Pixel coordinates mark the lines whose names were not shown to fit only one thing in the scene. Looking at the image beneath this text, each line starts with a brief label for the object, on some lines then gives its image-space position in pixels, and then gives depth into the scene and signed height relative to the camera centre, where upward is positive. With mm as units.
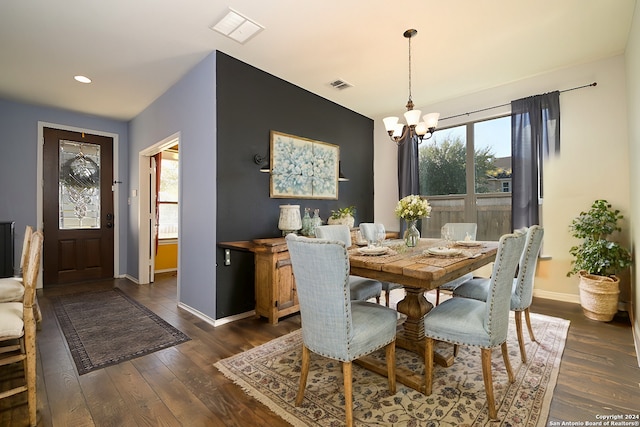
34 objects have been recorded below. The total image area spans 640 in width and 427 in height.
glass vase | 2635 -204
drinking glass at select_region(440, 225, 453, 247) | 2639 -199
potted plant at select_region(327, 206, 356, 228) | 4066 -43
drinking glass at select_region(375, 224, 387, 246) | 2777 -206
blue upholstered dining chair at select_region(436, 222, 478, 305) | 3272 -206
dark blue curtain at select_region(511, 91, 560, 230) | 3580 +823
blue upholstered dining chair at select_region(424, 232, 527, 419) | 1627 -641
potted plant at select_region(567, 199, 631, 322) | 2889 -497
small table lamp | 3402 -53
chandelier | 2648 +849
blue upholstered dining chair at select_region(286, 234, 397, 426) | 1467 -523
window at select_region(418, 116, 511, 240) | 4082 +561
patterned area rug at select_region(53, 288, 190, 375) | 2324 -1101
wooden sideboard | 2945 -657
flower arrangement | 2430 +38
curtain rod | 3342 +1458
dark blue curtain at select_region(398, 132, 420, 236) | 4672 +742
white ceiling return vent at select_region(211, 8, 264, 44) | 2488 +1682
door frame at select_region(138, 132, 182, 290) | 4699 -102
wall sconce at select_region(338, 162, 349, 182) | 4555 +605
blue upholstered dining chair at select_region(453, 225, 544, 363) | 2109 -517
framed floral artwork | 3584 +628
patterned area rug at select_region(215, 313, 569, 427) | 1595 -1114
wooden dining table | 1729 -352
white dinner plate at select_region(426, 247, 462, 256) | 2104 -281
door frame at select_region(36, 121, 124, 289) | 4408 +511
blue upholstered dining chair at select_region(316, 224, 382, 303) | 2547 -625
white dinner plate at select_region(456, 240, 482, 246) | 2687 -279
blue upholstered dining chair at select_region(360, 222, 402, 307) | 3305 -189
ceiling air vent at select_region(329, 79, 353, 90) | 3785 +1726
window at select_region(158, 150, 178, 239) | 5531 +358
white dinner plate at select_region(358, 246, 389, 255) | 2137 -274
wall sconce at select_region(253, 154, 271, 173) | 3357 +616
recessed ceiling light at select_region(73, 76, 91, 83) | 3543 +1690
